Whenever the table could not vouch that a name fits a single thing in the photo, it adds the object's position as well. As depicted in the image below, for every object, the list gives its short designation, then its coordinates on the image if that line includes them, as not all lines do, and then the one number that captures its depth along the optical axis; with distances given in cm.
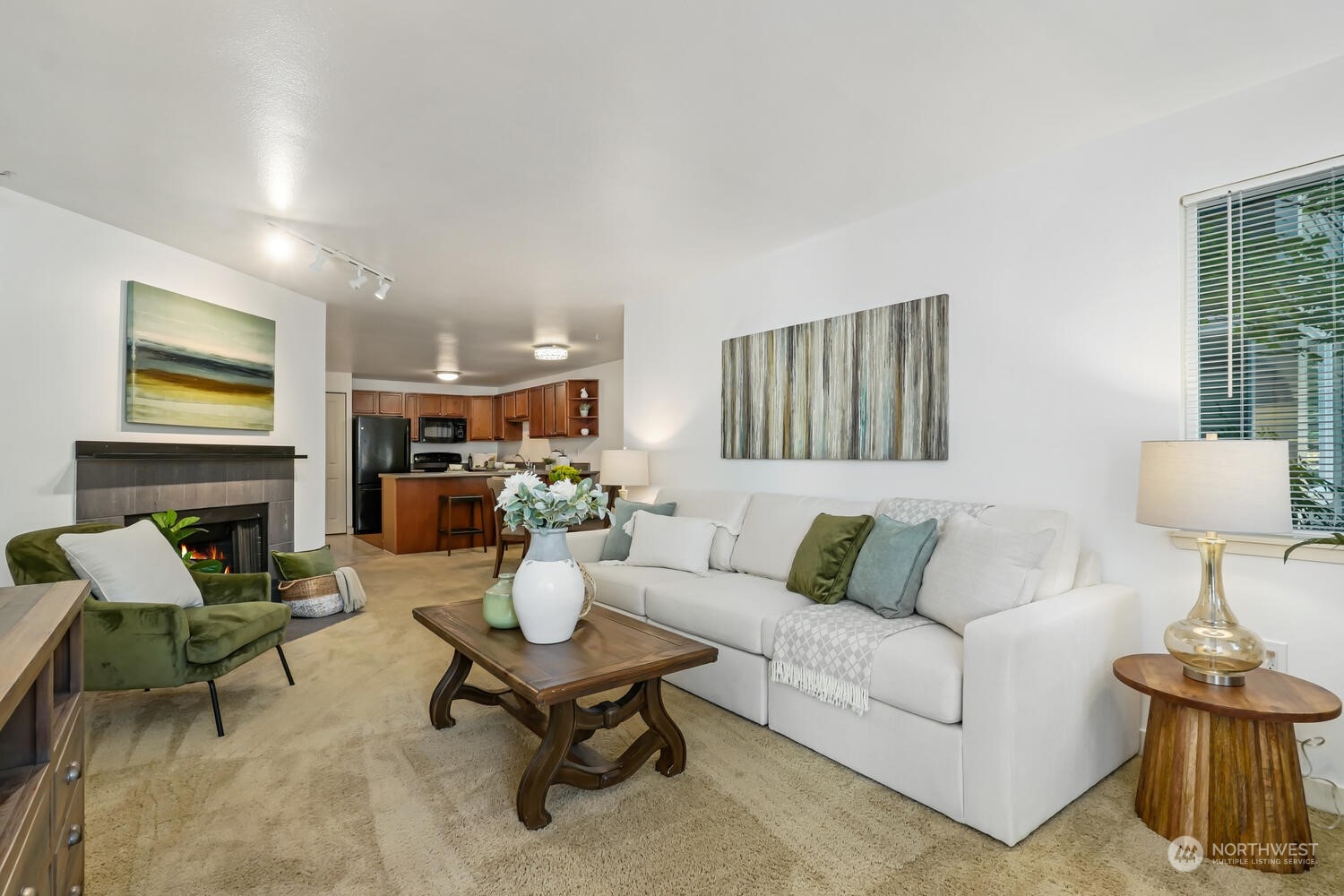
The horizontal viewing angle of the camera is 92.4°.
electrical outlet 211
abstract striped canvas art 307
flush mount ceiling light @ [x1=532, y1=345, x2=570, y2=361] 647
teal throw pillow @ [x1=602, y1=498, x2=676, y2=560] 393
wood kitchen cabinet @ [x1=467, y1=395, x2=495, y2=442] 1002
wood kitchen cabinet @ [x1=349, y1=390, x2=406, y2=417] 911
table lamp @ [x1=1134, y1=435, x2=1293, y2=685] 178
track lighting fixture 352
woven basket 439
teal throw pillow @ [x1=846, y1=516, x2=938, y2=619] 249
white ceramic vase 220
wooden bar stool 722
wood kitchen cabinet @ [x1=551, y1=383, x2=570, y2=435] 809
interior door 859
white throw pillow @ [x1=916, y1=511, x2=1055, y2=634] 218
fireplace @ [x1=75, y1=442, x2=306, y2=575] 343
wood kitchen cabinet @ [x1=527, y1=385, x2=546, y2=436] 865
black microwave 963
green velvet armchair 234
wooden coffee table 190
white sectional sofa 182
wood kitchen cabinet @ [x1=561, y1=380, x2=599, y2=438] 802
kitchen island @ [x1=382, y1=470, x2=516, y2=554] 706
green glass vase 241
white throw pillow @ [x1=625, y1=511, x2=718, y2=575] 351
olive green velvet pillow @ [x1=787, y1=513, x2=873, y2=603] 271
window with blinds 204
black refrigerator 859
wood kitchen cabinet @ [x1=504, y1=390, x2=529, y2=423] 921
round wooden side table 172
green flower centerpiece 223
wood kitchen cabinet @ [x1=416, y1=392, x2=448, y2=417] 964
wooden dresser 92
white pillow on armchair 244
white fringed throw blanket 221
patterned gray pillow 276
